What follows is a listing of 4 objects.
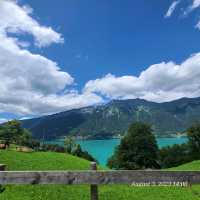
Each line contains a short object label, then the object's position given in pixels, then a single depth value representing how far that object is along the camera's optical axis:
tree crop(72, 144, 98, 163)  61.12
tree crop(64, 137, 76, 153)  69.33
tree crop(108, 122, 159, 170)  41.11
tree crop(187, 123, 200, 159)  51.62
